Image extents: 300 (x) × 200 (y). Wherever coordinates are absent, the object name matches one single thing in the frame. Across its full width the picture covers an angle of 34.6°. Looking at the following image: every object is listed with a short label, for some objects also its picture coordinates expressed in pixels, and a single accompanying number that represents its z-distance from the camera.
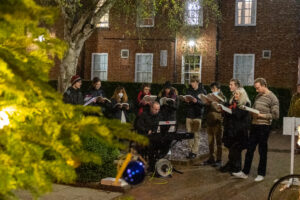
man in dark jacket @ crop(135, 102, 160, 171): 9.47
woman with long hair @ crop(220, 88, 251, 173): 9.55
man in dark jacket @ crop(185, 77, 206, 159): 11.20
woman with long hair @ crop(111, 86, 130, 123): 12.25
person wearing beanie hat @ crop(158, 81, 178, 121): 11.34
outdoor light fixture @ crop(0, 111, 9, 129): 2.10
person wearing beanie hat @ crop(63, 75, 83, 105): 10.25
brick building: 24.80
